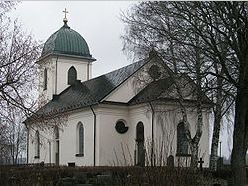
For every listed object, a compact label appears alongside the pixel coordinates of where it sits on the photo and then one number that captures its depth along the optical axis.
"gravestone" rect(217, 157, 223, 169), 26.14
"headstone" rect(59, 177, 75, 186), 18.14
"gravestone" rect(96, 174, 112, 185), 18.48
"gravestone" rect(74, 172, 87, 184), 19.81
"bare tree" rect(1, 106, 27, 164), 19.12
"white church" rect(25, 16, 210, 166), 25.19
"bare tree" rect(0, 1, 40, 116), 18.86
